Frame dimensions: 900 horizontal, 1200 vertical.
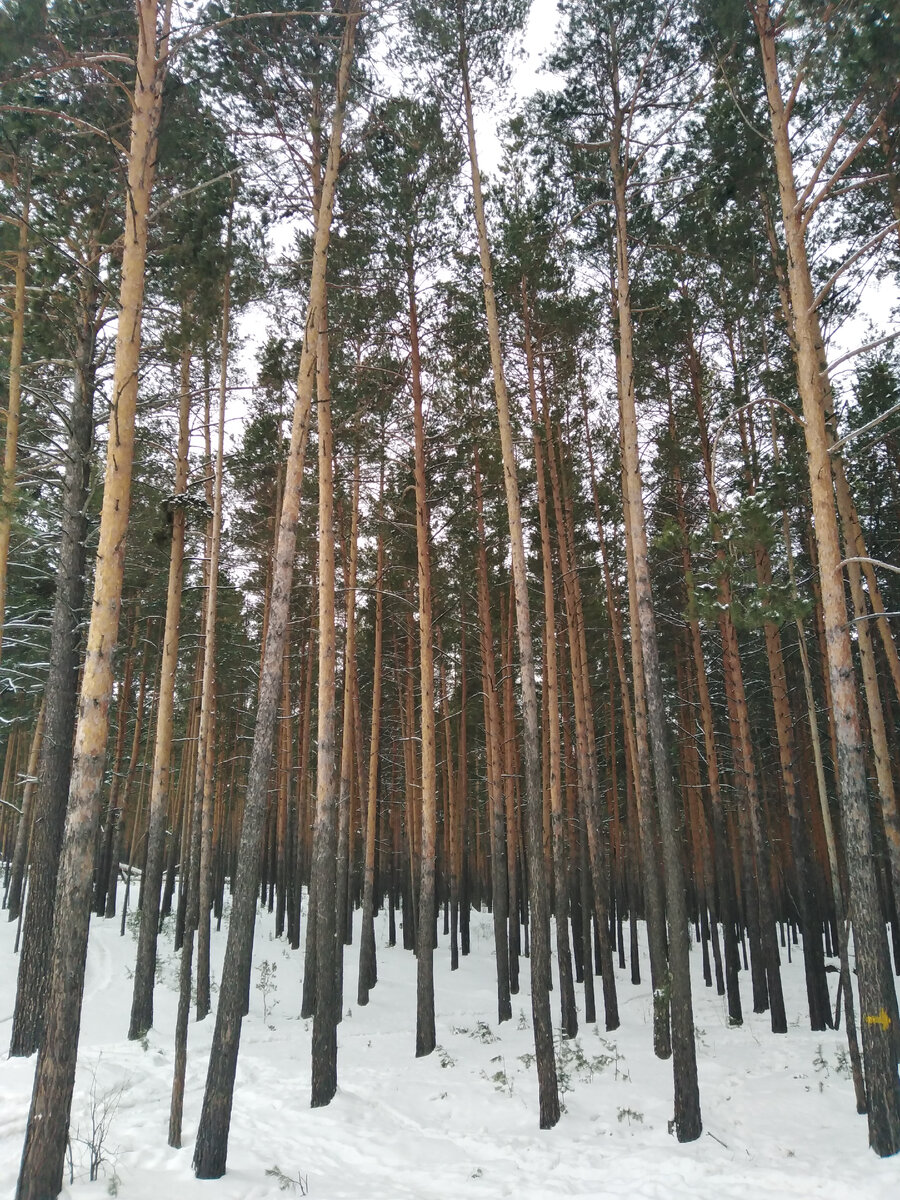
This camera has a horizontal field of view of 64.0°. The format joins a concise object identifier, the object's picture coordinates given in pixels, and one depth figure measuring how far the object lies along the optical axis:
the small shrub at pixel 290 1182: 6.14
